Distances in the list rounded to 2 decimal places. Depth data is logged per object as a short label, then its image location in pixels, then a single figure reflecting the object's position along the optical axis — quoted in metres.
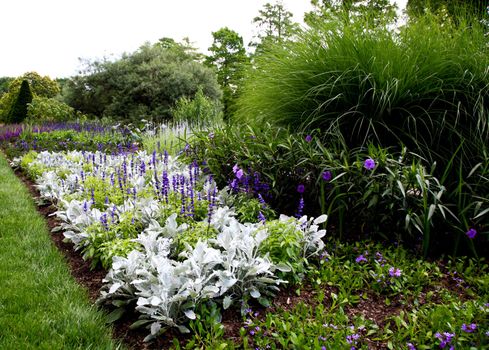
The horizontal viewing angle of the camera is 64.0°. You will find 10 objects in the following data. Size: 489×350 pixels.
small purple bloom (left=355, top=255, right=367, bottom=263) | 2.51
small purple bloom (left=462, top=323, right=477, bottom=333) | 1.82
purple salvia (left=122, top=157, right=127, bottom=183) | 3.92
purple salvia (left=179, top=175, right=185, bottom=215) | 2.86
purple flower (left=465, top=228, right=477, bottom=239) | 2.56
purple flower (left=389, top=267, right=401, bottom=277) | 2.33
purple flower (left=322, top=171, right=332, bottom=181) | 2.94
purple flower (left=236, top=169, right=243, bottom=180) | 3.21
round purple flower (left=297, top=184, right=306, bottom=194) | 2.99
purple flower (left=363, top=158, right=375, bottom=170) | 2.74
